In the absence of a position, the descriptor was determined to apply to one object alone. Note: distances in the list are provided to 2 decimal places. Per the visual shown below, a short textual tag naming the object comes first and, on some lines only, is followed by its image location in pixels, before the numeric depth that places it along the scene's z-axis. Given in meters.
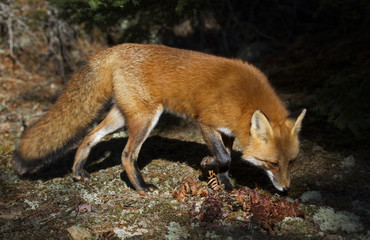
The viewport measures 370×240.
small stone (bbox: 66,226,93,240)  2.78
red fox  3.33
